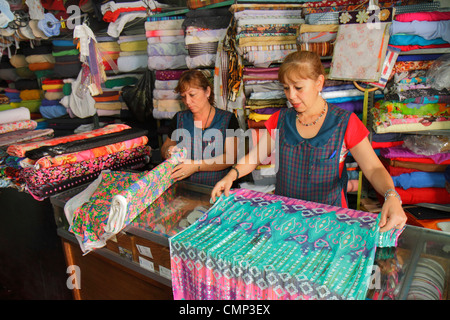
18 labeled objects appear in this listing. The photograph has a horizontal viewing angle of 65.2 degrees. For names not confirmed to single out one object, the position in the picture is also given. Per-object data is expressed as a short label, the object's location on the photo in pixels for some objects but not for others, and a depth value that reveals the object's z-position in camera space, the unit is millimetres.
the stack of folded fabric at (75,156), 1893
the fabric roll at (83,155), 1870
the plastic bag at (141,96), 3852
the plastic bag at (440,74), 2498
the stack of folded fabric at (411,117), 2646
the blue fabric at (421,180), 2836
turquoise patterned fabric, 1029
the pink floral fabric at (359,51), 2480
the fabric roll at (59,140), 2031
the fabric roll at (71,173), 1885
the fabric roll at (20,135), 2621
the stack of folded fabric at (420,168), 2773
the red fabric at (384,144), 2918
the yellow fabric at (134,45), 3906
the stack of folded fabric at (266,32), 2799
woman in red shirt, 1547
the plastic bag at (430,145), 2758
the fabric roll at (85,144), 1904
